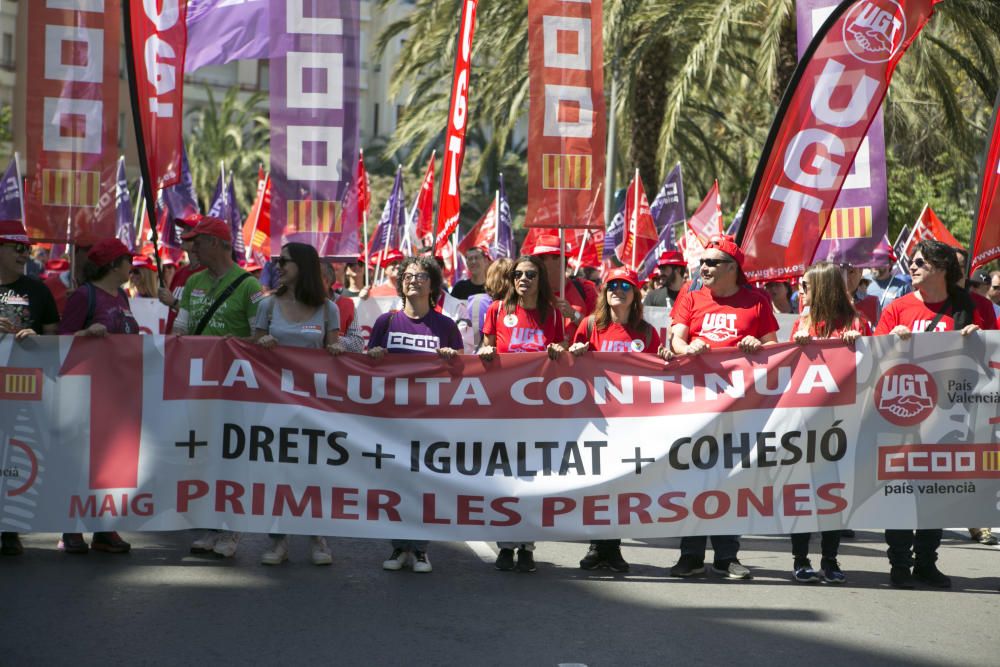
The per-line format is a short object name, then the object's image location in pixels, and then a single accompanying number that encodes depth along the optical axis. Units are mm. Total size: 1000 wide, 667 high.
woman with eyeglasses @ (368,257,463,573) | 7137
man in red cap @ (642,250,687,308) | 12646
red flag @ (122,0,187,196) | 9109
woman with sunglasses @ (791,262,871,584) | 7406
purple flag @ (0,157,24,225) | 13828
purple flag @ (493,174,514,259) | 15953
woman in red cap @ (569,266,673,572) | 7305
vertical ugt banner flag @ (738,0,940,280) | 8086
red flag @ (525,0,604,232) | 9344
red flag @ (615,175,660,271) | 15740
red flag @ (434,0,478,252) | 10531
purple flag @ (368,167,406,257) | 18906
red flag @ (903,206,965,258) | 15289
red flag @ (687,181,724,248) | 15766
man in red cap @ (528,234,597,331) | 8648
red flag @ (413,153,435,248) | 18438
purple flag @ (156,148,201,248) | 14109
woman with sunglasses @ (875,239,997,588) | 6973
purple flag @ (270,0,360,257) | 8969
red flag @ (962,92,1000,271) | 7660
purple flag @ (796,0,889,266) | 9344
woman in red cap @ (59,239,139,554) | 7367
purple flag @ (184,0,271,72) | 10203
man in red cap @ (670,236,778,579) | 7031
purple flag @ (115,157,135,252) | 16734
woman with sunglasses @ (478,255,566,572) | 7434
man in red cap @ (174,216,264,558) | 7348
